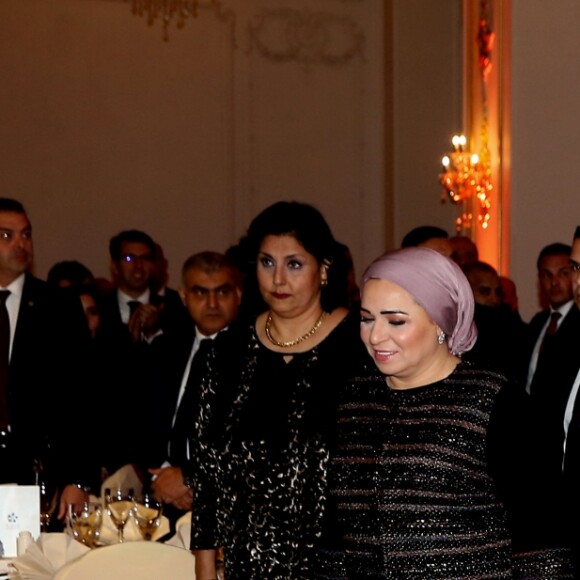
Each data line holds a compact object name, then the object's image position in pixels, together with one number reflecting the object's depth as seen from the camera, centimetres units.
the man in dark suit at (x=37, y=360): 438
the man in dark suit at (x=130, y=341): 493
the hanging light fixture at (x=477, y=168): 991
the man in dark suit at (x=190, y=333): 463
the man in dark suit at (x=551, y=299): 654
